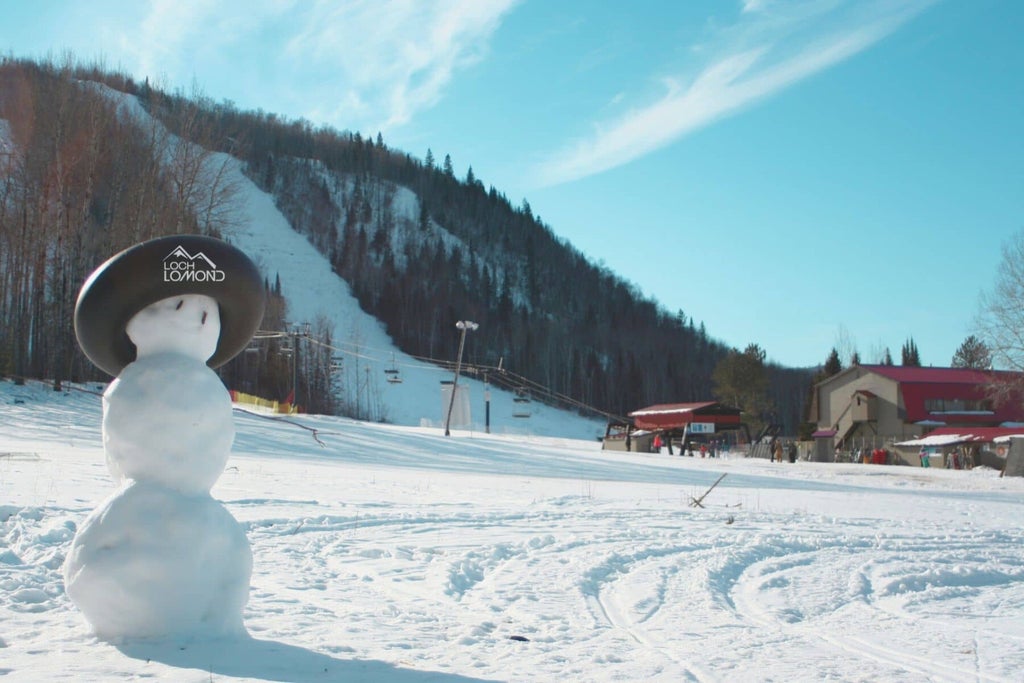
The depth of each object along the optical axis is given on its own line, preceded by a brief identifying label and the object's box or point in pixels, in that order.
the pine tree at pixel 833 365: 88.25
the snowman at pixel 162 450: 5.11
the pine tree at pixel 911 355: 101.00
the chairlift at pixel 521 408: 91.19
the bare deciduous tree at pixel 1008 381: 32.81
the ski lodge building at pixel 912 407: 55.44
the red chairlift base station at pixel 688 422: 52.45
